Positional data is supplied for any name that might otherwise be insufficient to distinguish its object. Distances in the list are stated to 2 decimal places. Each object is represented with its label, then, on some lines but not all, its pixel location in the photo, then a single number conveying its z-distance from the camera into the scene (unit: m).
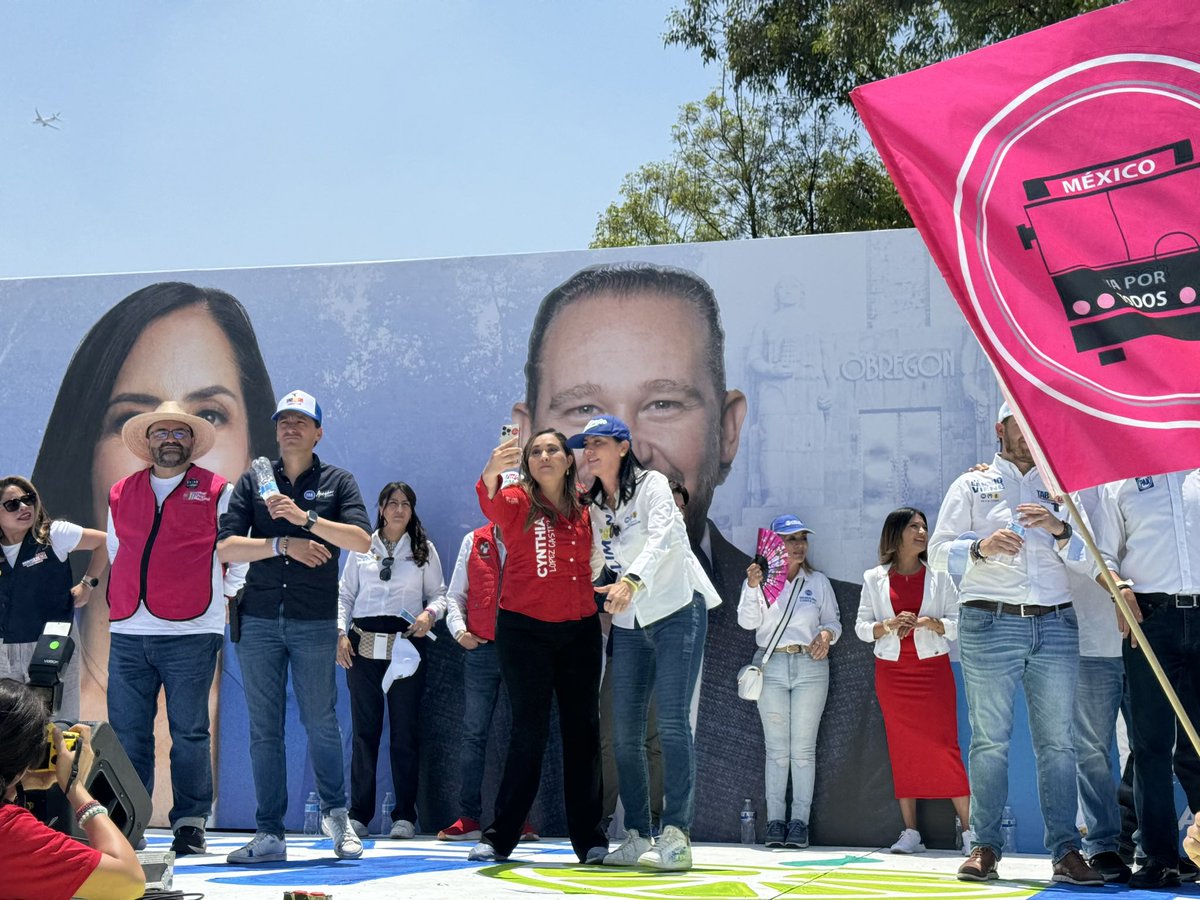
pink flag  3.06
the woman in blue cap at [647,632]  5.44
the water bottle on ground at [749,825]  7.04
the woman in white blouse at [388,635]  7.27
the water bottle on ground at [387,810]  7.46
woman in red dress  6.58
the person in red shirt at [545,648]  5.49
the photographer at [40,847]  2.79
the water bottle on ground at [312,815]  7.52
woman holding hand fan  6.86
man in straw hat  5.90
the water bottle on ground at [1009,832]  6.71
